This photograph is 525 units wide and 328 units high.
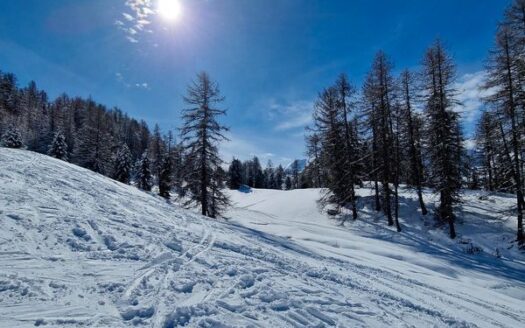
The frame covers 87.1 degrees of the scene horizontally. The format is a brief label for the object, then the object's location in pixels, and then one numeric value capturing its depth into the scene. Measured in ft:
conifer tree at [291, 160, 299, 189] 266.61
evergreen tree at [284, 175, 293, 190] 286.68
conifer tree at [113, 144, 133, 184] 127.13
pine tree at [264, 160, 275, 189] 288.10
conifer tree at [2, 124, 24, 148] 130.82
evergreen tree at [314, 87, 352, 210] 76.33
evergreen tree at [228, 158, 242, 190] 216.56
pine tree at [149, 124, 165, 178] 129.59
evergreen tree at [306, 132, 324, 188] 109.26
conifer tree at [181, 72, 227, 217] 68.54
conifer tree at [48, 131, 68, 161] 127.34
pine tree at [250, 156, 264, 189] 277.85
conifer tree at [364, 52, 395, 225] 67.87
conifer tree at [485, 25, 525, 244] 50.78
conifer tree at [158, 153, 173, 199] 113.83
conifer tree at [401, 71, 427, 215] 69.00
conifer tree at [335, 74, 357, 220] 73.10
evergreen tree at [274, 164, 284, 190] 290.27
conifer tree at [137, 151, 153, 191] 127.95
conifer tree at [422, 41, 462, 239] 60.44
